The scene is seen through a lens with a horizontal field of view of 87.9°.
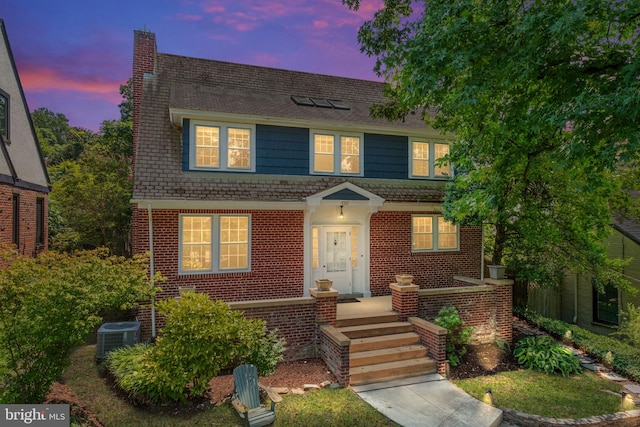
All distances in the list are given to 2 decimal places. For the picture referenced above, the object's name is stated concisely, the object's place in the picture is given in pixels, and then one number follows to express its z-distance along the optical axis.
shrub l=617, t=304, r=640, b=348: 8.27
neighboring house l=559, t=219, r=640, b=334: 11.16
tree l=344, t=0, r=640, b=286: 5.17
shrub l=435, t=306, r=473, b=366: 8.27
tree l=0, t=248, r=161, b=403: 4.66
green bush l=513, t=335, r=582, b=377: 7.97
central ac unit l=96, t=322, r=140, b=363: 7.62
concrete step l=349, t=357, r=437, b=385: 6.83
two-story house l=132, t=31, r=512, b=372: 8.82
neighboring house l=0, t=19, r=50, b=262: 10.42
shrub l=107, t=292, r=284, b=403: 5.45
